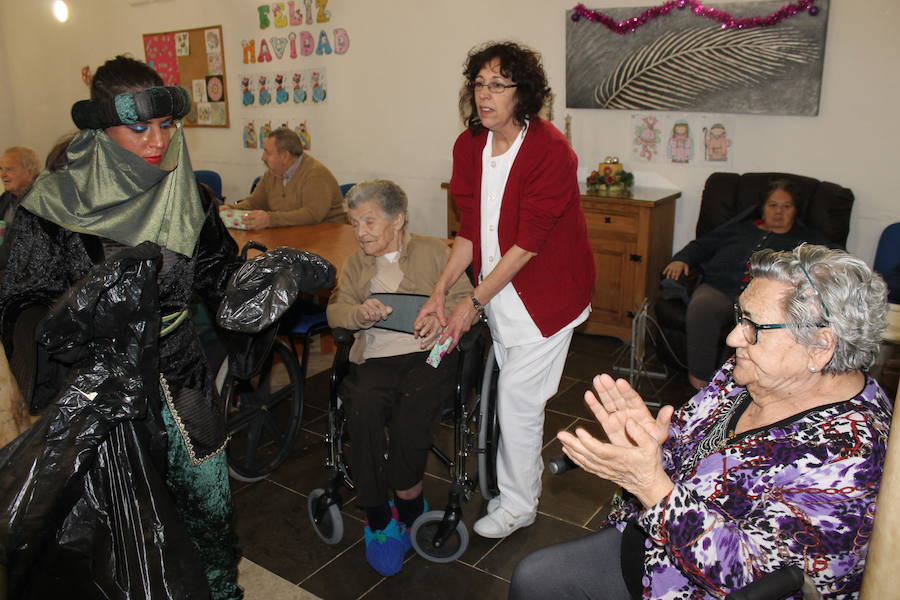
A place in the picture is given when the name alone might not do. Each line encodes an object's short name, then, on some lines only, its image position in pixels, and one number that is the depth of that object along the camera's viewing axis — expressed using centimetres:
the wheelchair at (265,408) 299
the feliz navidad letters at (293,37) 590
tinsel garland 396
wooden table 358
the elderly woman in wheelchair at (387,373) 237
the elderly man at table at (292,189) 425
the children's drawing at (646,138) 461
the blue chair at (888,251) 378
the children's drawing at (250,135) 668
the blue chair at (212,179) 612
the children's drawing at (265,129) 657
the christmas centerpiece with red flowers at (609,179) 451
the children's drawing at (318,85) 611
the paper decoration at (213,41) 661
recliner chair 372
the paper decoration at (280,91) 634
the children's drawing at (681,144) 450
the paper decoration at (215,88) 675
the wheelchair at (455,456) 244
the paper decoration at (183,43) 682
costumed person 153
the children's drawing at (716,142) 439
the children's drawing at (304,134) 636
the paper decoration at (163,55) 696
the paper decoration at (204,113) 696
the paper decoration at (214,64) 666
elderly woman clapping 126
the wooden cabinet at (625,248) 426
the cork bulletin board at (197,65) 670
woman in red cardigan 227
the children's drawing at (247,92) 657
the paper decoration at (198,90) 688
